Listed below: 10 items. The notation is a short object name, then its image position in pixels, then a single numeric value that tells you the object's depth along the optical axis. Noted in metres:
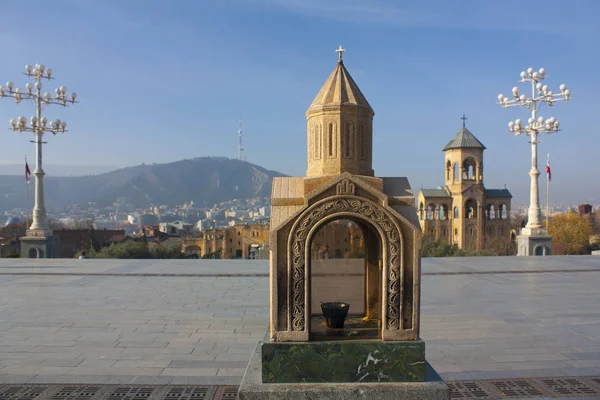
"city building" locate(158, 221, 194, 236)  76.29
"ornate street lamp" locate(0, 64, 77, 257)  17.61
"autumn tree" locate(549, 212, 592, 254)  33.84
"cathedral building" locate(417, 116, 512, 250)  51.50
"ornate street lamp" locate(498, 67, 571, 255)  18.92
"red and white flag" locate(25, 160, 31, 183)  19.77
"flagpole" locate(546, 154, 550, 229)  25.27
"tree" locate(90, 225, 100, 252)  30.71
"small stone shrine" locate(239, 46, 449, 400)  3.93
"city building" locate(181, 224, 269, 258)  28.29
